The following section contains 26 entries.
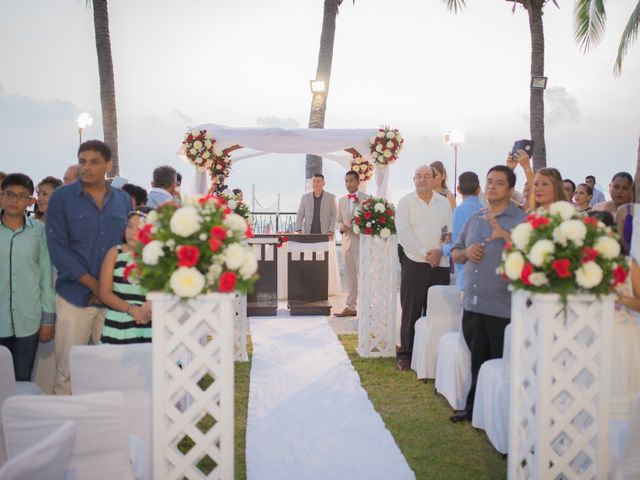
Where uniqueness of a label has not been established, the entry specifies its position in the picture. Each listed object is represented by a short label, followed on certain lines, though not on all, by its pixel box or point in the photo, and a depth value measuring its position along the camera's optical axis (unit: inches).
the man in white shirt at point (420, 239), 283.7
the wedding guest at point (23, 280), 188.2
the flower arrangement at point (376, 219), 320.2
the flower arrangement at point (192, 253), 131.3
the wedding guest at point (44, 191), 259.8
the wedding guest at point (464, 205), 252.5
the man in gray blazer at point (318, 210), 470.9
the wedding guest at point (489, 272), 209.3
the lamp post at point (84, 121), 710.5
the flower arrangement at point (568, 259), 135.3
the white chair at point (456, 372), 228.8
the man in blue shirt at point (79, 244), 189.9
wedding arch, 402.9
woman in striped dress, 180.1
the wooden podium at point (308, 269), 437.7
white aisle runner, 184.4
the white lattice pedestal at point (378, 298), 318.3
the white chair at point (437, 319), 264.8
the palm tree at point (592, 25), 645.3
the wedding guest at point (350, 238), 417.7
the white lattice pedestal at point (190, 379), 134.3
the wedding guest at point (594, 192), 495.0
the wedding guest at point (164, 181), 286.4
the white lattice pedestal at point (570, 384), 137.4
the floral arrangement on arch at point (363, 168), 449.0
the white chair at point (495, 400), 190.2
